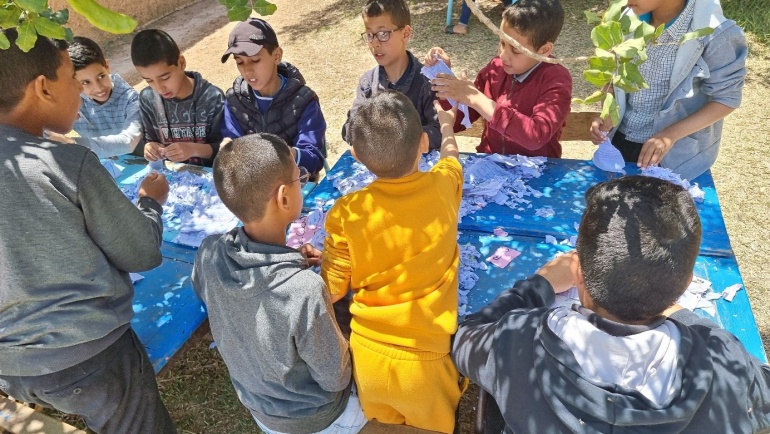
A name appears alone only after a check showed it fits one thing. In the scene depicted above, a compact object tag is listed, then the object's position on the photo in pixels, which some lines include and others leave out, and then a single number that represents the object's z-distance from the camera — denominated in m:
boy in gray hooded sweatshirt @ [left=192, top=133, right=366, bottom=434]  1.67
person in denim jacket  2.50
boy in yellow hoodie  1.78
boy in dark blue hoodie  1.23
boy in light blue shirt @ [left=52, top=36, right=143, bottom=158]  3.44
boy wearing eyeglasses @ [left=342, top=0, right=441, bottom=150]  3.15
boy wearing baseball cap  3.26
